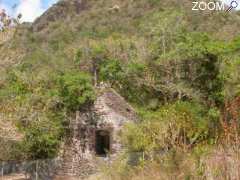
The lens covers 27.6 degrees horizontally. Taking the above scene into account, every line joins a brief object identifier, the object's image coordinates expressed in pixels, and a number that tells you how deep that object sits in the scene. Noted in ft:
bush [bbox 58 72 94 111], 67.72
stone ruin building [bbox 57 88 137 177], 67.82
